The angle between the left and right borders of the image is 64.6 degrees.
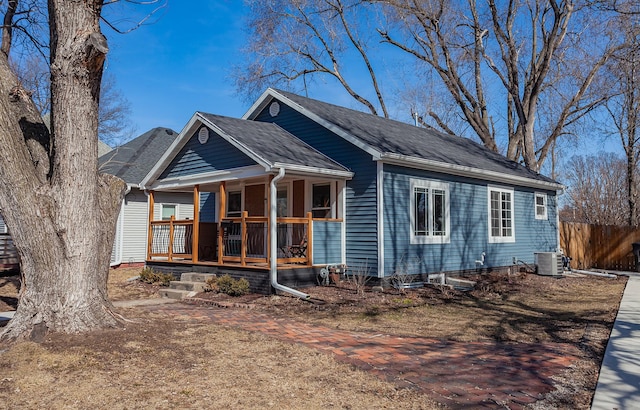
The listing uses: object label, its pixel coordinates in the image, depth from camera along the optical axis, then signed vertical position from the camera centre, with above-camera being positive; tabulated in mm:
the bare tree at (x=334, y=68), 24766 +9002
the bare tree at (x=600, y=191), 28812 +3177
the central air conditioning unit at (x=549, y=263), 15422 -616
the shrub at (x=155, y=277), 12633 -935
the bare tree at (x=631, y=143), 21719 +4749
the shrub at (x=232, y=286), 10578 -943
